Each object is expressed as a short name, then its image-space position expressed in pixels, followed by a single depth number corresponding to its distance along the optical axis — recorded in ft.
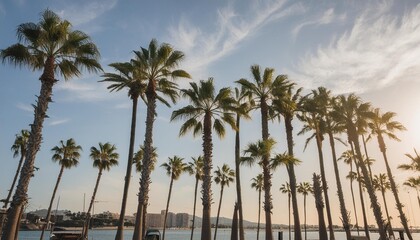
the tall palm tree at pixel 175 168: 170.19
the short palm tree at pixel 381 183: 208.52
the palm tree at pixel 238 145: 86.23
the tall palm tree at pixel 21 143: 124.67
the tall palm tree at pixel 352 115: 101.81
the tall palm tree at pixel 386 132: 122.95
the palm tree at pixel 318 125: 104.83
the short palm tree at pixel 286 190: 238.68
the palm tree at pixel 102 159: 140.15
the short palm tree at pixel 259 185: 215.10
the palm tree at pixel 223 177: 192.44
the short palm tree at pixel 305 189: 247.91
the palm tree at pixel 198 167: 178.60
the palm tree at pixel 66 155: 143.02
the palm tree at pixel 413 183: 155.74
